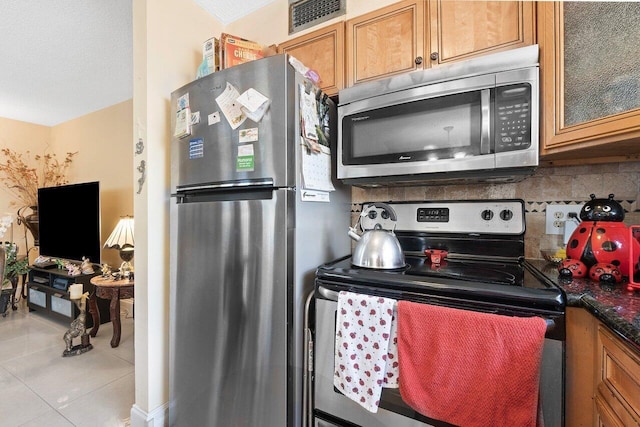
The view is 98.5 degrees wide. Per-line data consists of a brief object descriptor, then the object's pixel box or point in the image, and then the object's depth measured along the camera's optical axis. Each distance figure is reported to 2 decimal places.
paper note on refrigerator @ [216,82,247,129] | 1.21
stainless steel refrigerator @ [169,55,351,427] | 1.11
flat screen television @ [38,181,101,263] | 2.90
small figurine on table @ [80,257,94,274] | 2.87
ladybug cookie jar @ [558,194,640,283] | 0.92
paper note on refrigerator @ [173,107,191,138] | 1.35
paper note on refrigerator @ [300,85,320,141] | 1.18
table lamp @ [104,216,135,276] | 2.63
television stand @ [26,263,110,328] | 2.80
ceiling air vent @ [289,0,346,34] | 1.50
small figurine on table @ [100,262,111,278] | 2.51
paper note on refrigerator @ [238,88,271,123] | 1.15
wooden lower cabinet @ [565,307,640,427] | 0.60
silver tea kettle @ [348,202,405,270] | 1.12
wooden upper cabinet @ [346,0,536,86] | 1.11
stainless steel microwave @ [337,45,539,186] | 1.03
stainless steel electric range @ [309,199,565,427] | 0.78
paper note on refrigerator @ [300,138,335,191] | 1.18
